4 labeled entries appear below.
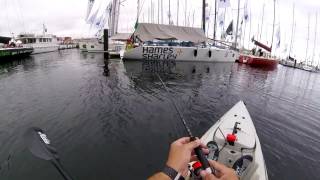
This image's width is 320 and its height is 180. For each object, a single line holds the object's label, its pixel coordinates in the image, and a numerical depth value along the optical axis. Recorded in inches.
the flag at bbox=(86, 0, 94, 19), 2012.4
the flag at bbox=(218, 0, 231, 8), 1325.0
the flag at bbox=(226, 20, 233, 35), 1659.7
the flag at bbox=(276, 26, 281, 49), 1930.5
